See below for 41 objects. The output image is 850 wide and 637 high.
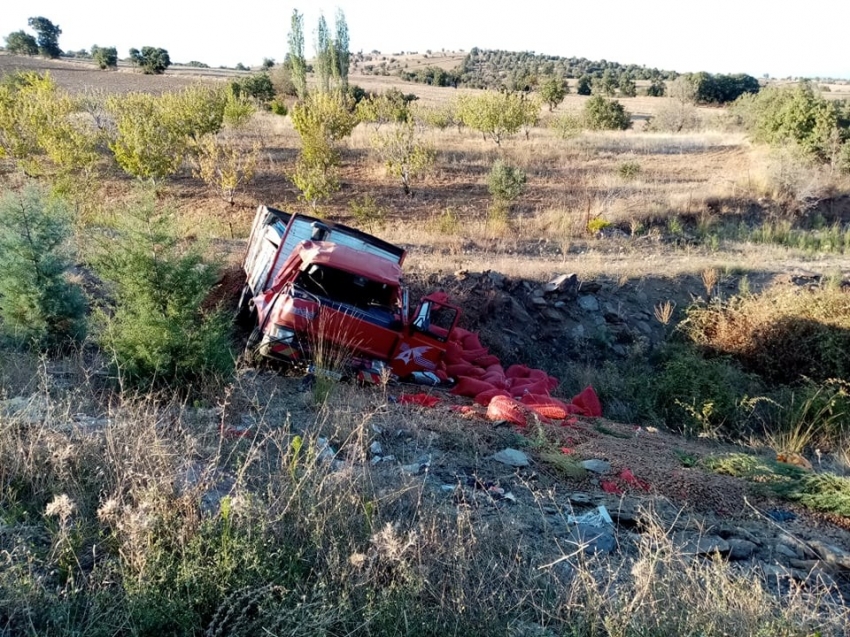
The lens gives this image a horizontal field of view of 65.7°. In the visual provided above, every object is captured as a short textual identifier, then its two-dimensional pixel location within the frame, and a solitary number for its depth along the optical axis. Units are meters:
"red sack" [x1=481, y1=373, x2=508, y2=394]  9.16
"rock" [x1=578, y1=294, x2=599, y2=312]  12.73
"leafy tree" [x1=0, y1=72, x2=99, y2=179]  18.95
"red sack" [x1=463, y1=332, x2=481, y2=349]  10.62
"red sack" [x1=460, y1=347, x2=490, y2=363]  10.15
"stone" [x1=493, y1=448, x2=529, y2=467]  5.48
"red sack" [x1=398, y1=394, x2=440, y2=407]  7.35
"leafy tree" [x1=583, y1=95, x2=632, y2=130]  36.38
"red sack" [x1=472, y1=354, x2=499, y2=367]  10.23
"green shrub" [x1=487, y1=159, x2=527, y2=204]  19.80
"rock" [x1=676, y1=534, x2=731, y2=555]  4.25
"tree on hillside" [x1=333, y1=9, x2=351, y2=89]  39.84
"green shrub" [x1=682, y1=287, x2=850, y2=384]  11.41
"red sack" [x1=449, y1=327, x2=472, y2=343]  10.51
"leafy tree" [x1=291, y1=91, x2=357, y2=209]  19.06
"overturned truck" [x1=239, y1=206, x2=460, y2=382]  7.77
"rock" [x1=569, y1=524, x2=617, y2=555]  4.08
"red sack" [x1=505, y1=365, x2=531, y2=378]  10.18
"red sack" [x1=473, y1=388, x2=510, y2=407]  8.17
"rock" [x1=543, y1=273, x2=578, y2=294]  12.67
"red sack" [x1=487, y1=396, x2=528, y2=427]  6.74
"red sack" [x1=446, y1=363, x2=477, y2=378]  9.38
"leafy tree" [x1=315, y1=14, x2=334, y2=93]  39.44
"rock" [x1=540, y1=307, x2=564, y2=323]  12.40
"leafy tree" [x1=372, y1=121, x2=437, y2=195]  22.08
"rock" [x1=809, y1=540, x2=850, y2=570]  4.34
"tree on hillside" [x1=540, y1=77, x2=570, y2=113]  41.19
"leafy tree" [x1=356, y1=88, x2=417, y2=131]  27.91
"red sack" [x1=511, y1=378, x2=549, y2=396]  9.07
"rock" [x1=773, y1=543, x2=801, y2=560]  4.44
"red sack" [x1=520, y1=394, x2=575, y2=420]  7.52
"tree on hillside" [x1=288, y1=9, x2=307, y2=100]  38.44
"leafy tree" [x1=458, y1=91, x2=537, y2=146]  27.62
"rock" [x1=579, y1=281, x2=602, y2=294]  13.02
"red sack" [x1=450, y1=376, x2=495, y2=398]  8.73
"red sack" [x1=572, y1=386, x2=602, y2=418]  8.87
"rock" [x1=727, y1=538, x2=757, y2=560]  4.32
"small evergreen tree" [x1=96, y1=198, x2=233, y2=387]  5.94
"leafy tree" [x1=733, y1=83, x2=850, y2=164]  23.45
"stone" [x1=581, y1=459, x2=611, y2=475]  5.50
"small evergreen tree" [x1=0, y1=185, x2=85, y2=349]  6.92
